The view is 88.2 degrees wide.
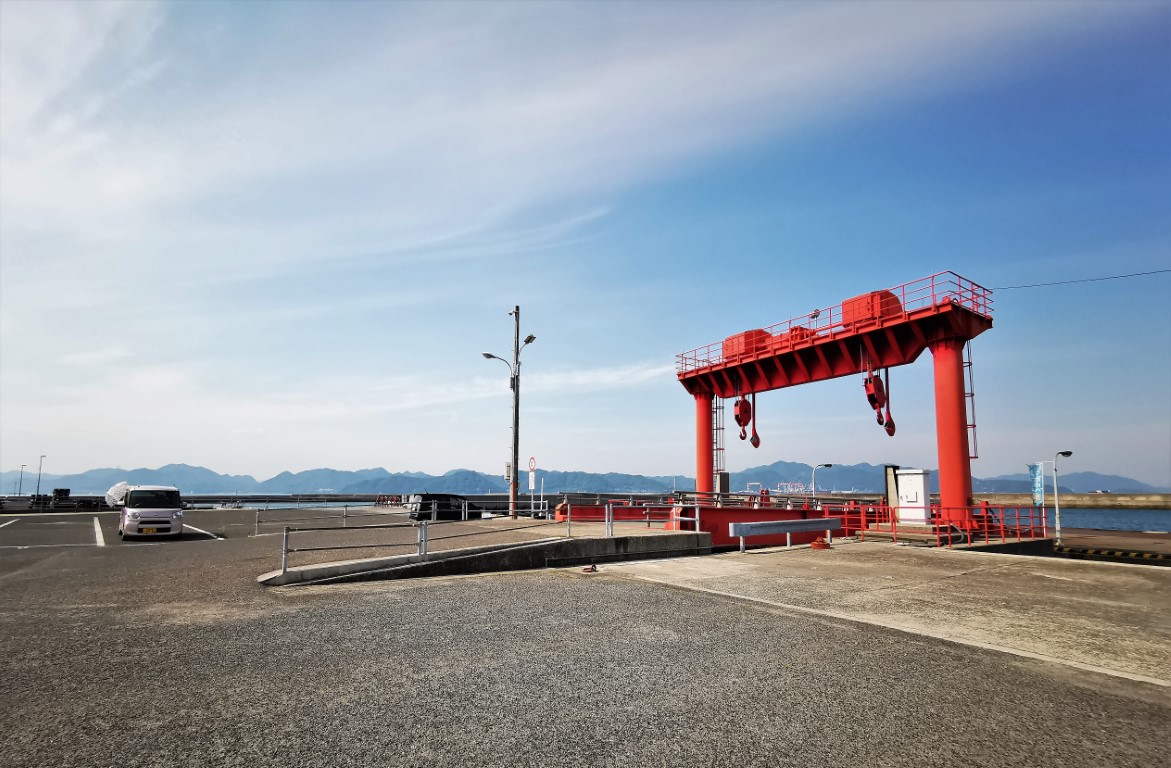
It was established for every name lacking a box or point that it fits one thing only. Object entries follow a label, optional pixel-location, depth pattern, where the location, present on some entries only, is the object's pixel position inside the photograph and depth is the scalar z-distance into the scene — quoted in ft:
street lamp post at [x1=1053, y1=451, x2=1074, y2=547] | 84.05
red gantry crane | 71.20
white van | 66.69
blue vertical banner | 85.87
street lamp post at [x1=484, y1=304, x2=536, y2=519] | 93.30
